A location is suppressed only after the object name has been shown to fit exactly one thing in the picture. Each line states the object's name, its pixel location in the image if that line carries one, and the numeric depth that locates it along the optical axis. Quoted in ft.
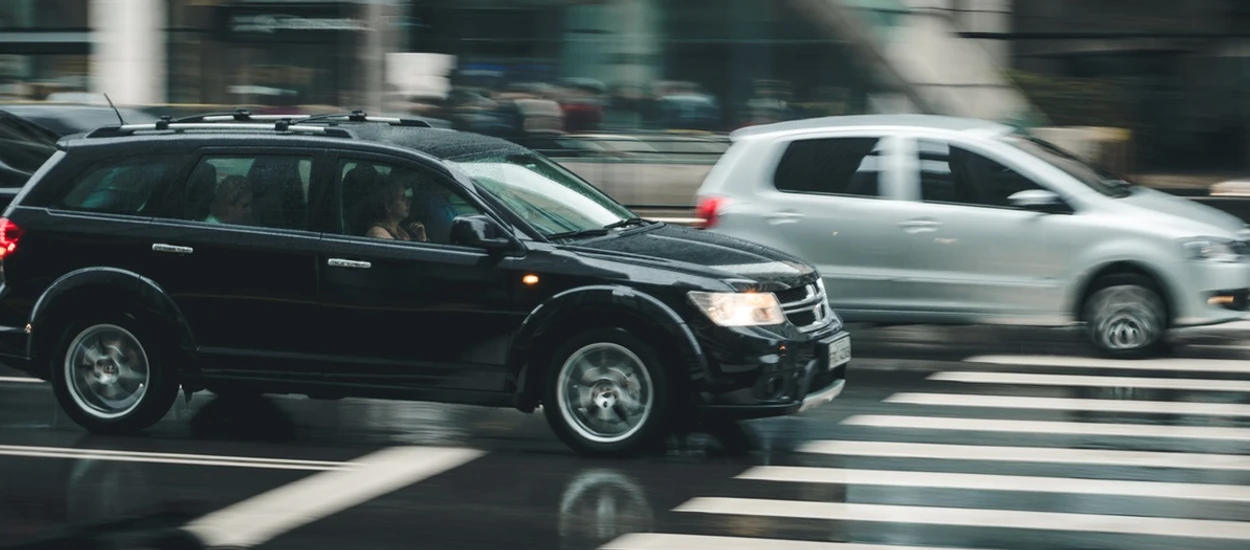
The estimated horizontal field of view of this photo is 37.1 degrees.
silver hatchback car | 38.32
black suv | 27.07
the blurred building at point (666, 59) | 67.56
